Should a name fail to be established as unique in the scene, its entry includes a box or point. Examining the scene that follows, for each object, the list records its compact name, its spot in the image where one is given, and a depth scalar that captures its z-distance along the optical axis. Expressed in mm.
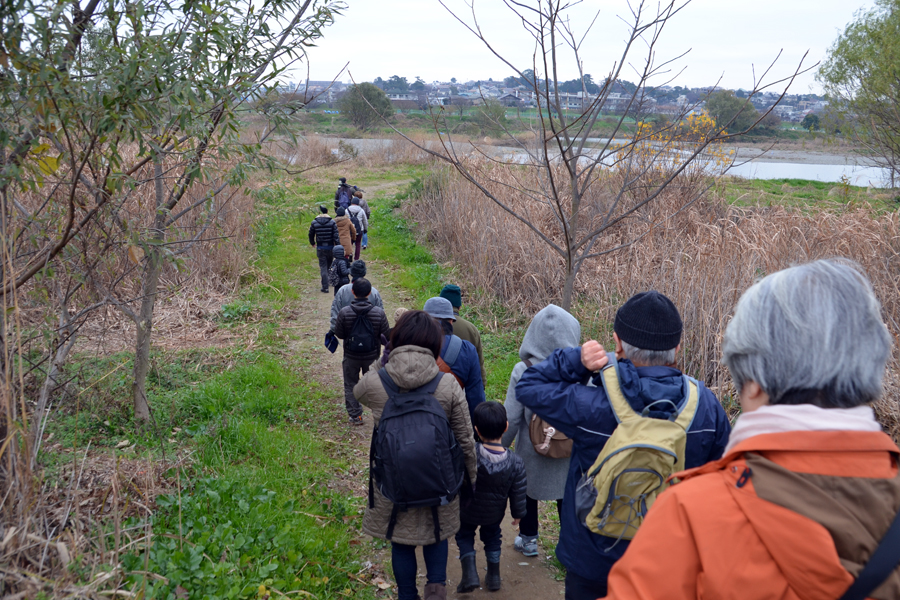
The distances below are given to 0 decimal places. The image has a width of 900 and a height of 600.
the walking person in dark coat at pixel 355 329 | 5480
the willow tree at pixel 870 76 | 15809
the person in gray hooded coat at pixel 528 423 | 3281
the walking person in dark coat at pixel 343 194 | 13930
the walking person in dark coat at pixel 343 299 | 5891
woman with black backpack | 2803
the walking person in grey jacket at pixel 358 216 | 11129
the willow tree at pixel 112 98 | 2670
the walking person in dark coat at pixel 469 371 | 3949
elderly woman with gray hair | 1092
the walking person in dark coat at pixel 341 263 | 9578
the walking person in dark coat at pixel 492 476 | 3318
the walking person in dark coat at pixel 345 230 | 10320
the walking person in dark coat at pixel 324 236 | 10102
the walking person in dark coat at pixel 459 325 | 4675
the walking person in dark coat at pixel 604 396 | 2010
